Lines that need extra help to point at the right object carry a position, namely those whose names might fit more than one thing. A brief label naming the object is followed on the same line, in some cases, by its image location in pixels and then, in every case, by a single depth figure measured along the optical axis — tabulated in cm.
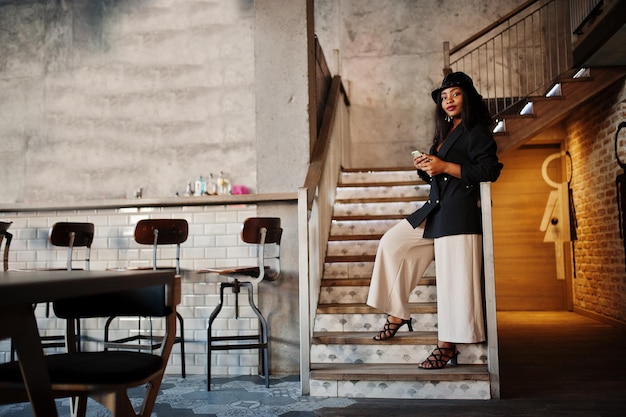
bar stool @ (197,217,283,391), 397
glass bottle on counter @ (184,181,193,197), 525
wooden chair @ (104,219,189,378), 412
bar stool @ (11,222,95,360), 437
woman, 332
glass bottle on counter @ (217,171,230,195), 512
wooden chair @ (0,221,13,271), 408
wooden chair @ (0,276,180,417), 146
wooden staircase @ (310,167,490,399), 335
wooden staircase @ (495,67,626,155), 629
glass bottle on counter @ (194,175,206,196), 516
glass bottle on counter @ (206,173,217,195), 511
